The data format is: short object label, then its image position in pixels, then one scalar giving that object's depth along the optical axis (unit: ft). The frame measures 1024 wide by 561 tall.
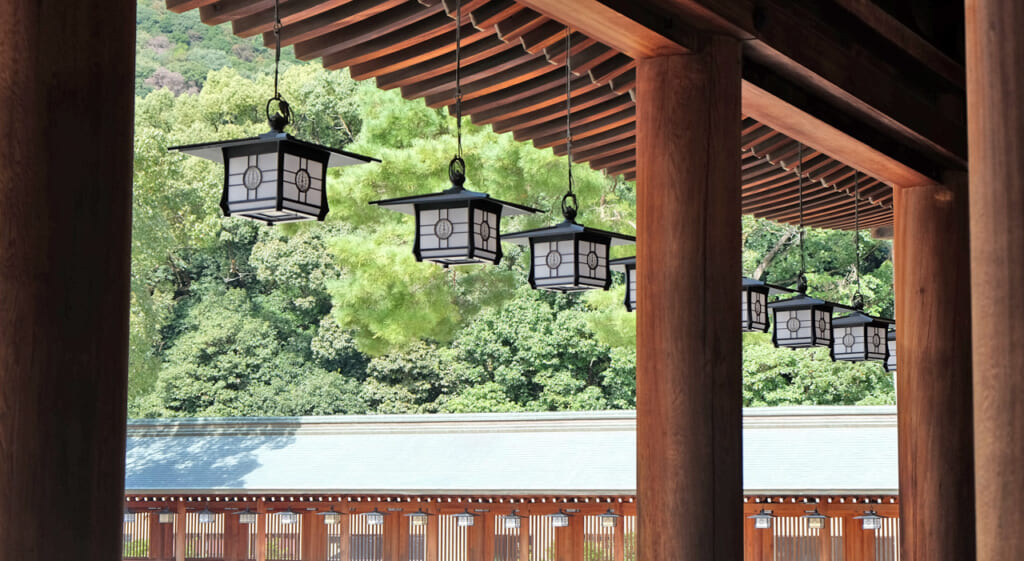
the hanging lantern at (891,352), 31.17
